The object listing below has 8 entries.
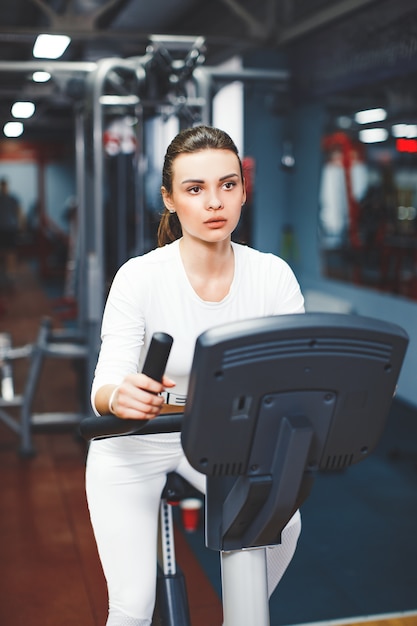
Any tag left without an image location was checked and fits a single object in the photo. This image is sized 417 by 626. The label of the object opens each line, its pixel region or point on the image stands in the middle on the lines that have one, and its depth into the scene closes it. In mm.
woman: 1308
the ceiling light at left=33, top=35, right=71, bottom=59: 3742
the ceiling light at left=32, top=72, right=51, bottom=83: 3929
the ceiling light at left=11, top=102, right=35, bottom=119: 4647
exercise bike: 948
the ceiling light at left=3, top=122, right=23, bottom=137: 5662
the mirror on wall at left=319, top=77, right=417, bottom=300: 5016
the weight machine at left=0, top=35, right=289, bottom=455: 3555
